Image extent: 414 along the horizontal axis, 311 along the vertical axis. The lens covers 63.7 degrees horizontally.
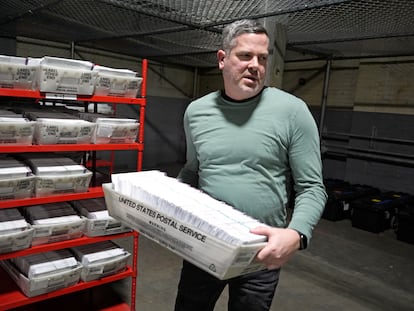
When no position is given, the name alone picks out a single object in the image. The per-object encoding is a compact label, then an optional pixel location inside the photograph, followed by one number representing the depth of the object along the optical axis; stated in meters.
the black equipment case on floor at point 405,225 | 4.26
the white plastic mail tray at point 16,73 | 1.78
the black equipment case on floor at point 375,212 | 4.57
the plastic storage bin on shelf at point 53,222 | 2.02
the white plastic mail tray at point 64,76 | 1.87
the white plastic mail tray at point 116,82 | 2.08
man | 1.12
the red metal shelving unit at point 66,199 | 1.86
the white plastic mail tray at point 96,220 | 2.20
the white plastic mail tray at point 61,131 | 1.92
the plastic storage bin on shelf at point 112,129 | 2.13
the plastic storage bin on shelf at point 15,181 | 1.85
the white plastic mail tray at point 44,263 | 2.02
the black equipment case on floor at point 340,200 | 4.99
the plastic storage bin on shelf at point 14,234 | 1.86
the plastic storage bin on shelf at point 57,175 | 1.98
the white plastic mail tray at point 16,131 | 1.79
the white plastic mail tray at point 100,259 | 2.22
